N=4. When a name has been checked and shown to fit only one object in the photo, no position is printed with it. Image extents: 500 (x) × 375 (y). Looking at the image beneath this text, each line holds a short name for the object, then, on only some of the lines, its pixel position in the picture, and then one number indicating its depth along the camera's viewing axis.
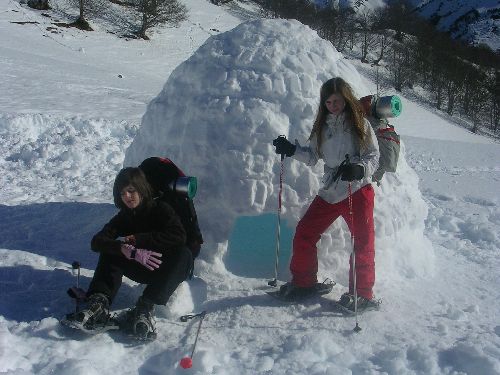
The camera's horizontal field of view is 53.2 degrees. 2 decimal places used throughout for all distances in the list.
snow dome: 3.33
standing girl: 2.84
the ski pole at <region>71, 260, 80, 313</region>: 2.83
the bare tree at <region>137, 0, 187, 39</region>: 22.55
